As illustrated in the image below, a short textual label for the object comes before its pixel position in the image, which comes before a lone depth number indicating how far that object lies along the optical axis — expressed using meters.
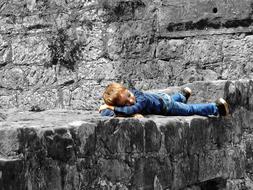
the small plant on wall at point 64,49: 6.48
